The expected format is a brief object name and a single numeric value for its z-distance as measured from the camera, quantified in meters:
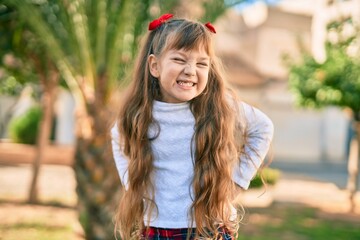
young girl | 1.90
